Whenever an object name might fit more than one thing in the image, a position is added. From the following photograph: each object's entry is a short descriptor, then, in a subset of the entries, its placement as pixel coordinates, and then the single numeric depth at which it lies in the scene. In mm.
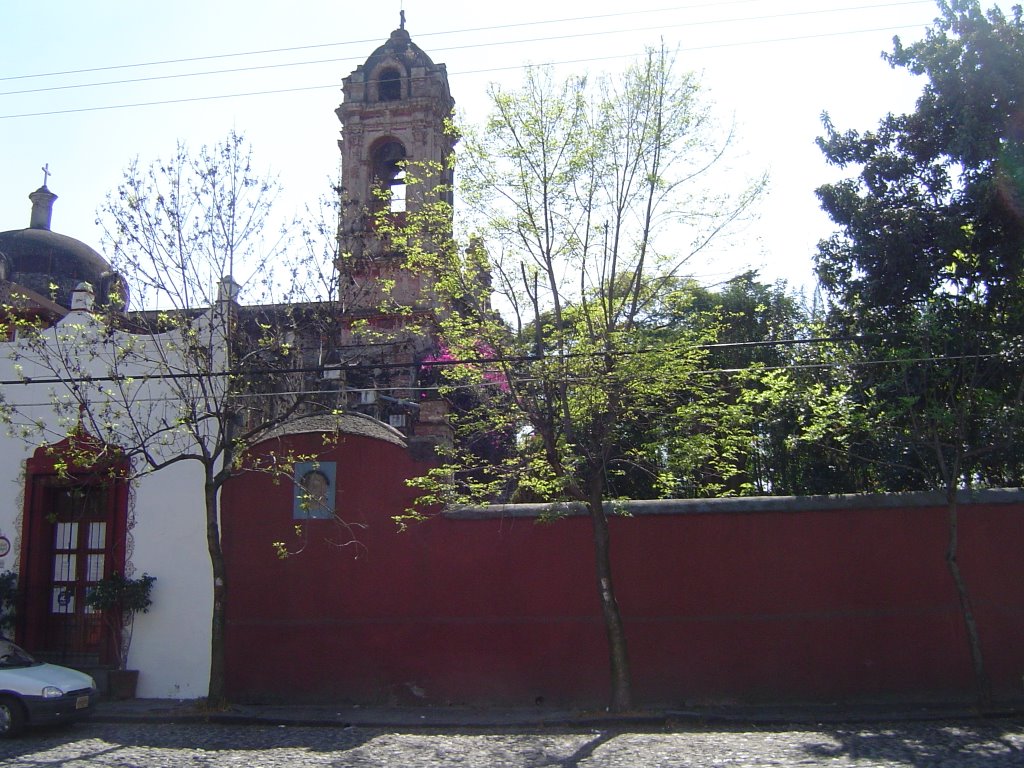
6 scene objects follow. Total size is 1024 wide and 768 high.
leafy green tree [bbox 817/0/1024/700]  11156
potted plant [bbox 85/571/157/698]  12625
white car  10211
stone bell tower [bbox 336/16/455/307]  25844
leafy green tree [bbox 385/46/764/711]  11047
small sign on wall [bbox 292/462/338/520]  12789
